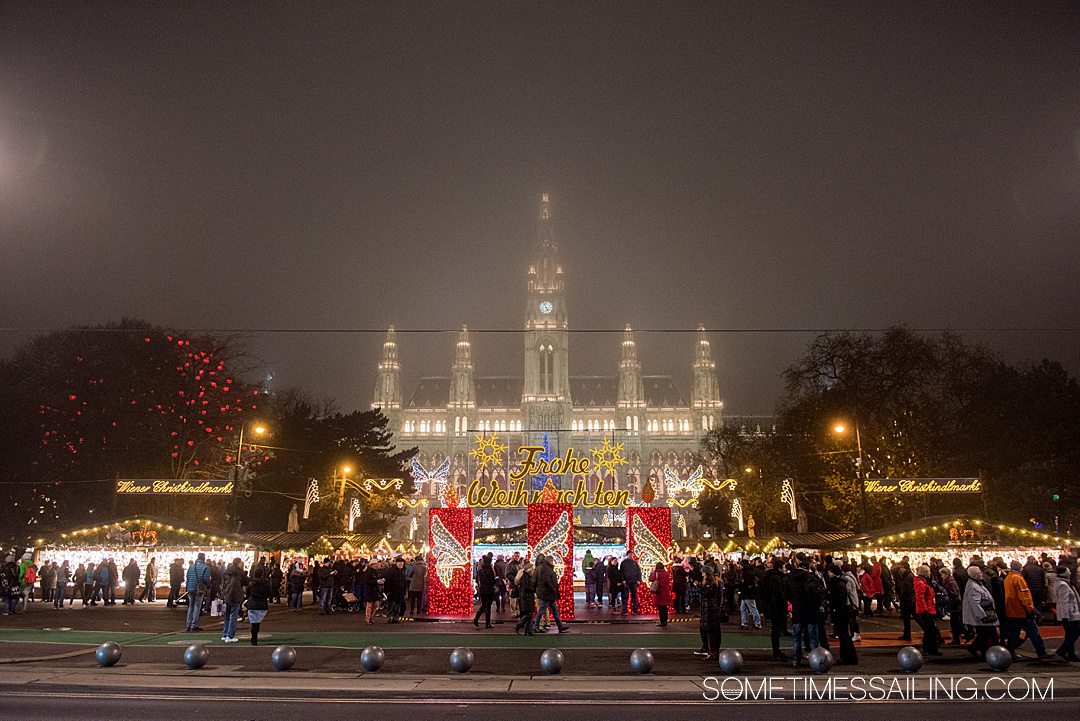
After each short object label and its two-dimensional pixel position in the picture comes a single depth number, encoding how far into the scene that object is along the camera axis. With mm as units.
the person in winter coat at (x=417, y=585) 19281
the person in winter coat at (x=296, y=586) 22750
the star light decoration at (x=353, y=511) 35906
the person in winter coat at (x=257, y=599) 12945
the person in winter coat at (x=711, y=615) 11625
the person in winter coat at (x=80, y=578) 23188
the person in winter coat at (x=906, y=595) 13688
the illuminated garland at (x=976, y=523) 23188
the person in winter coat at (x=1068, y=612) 10773
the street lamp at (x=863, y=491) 25458
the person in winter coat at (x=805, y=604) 10844
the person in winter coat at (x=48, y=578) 23047
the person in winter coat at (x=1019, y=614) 10852
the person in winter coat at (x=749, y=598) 16609
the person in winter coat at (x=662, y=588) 16406
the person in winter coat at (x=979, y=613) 10969
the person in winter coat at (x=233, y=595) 13477
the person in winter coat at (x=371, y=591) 18016
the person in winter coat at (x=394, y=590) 18219
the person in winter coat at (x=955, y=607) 13188
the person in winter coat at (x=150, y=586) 24578
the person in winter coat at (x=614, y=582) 20844
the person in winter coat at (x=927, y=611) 11906
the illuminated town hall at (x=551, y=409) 106000
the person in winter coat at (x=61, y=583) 21141
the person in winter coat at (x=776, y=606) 11422
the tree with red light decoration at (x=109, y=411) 32531
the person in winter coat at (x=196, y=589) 15594
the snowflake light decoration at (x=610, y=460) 33000
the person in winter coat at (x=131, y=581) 23406
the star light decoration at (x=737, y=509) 41747
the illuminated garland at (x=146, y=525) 25672
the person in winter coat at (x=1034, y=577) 12312
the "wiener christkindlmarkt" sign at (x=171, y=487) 27016
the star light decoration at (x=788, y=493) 33594
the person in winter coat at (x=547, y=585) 14406
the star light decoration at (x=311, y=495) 31922
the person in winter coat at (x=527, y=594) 14656
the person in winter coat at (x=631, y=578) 19328
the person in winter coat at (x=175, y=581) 22095
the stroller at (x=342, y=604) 21938
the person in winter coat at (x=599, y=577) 22994
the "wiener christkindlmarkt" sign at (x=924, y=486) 26125
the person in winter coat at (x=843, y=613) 10922
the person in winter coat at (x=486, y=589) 16672
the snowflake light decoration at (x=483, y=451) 31703
